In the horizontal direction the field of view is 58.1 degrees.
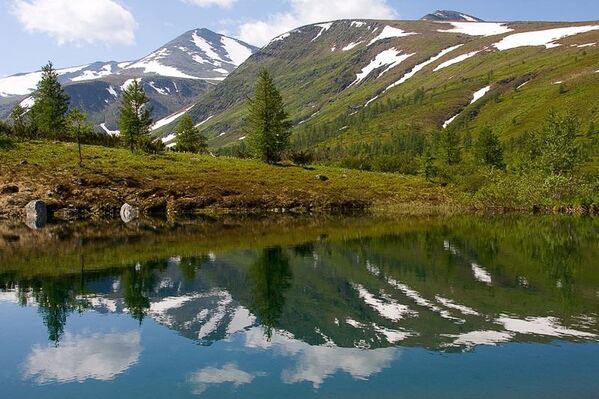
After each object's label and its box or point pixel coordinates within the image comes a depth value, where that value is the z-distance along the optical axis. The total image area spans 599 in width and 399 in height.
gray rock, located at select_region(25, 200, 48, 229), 71.56
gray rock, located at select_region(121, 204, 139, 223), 75.81
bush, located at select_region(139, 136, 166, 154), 100.50
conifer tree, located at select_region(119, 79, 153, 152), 96.81
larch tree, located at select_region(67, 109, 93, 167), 89.14
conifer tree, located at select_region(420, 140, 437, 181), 107.93
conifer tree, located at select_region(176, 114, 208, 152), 119.24
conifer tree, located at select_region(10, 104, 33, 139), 96.10
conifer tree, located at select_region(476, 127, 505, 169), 128.00
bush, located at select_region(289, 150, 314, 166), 111.68
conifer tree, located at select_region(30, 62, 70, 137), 108.12
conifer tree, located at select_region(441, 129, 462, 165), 129.38
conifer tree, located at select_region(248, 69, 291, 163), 102.81
